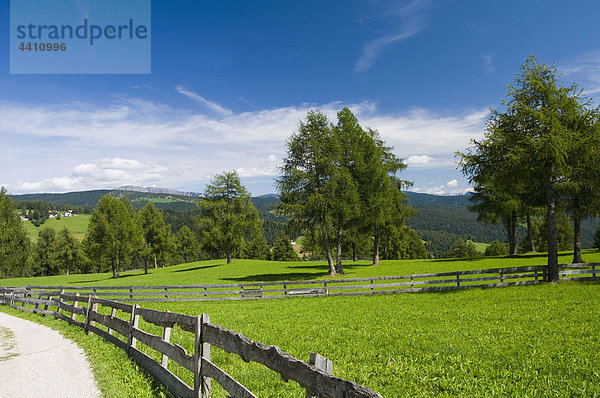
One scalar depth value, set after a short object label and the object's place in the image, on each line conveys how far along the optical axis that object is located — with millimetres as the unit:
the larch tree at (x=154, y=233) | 60375
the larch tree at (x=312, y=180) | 31188
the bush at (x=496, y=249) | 97669
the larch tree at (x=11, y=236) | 40250
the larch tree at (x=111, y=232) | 48188
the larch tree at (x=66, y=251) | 78125
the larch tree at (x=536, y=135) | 20188
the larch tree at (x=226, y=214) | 52609
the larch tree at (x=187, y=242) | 93250
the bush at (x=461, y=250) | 111500
